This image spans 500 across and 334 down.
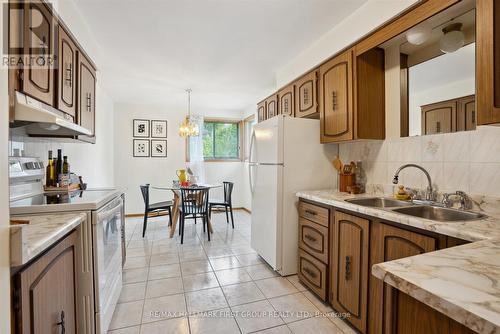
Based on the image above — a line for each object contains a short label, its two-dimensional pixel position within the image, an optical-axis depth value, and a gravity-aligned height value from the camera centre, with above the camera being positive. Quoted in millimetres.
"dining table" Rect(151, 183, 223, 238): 3594 -632
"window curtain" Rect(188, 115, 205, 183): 5148 +210
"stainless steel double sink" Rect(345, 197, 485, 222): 1437 -298
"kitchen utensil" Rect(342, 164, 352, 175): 2314 -35
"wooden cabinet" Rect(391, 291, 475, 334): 562 -394
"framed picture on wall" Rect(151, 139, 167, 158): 5023 +373
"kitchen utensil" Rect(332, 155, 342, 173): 2447 +15
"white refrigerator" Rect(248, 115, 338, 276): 2357 -99
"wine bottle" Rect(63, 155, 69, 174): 2020 -7
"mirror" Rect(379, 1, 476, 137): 1557 +683
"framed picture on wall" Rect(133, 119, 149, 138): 4913 +779
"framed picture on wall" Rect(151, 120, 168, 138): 5016 +777
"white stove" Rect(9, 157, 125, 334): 1348 -374
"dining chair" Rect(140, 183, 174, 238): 3646 -624
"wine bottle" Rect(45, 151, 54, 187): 1869 -57
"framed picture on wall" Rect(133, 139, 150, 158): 4918 +370
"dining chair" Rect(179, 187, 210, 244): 3383 -523
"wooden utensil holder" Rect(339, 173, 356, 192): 2283 -148
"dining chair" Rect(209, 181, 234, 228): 4067 -542
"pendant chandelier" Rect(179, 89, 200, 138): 4066 +622
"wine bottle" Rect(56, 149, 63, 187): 1922 +10
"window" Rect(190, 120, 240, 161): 5473 +604
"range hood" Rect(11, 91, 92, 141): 1054 +245
